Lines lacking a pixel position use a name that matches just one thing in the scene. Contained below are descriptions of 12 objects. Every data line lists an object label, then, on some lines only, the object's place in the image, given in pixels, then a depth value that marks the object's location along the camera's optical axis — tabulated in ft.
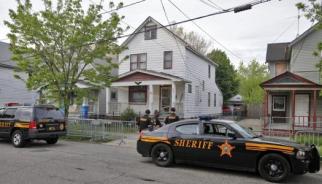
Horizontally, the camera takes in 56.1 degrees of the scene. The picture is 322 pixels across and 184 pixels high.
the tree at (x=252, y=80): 121.90
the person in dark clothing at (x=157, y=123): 42.68
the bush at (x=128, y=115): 72.11
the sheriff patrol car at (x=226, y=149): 24.13
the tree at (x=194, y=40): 165.03
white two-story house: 73.02
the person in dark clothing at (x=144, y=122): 41.78
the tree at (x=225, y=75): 148.46
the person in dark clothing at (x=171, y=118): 40.16
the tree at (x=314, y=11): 35.37
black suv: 40.73
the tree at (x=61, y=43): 50.98
